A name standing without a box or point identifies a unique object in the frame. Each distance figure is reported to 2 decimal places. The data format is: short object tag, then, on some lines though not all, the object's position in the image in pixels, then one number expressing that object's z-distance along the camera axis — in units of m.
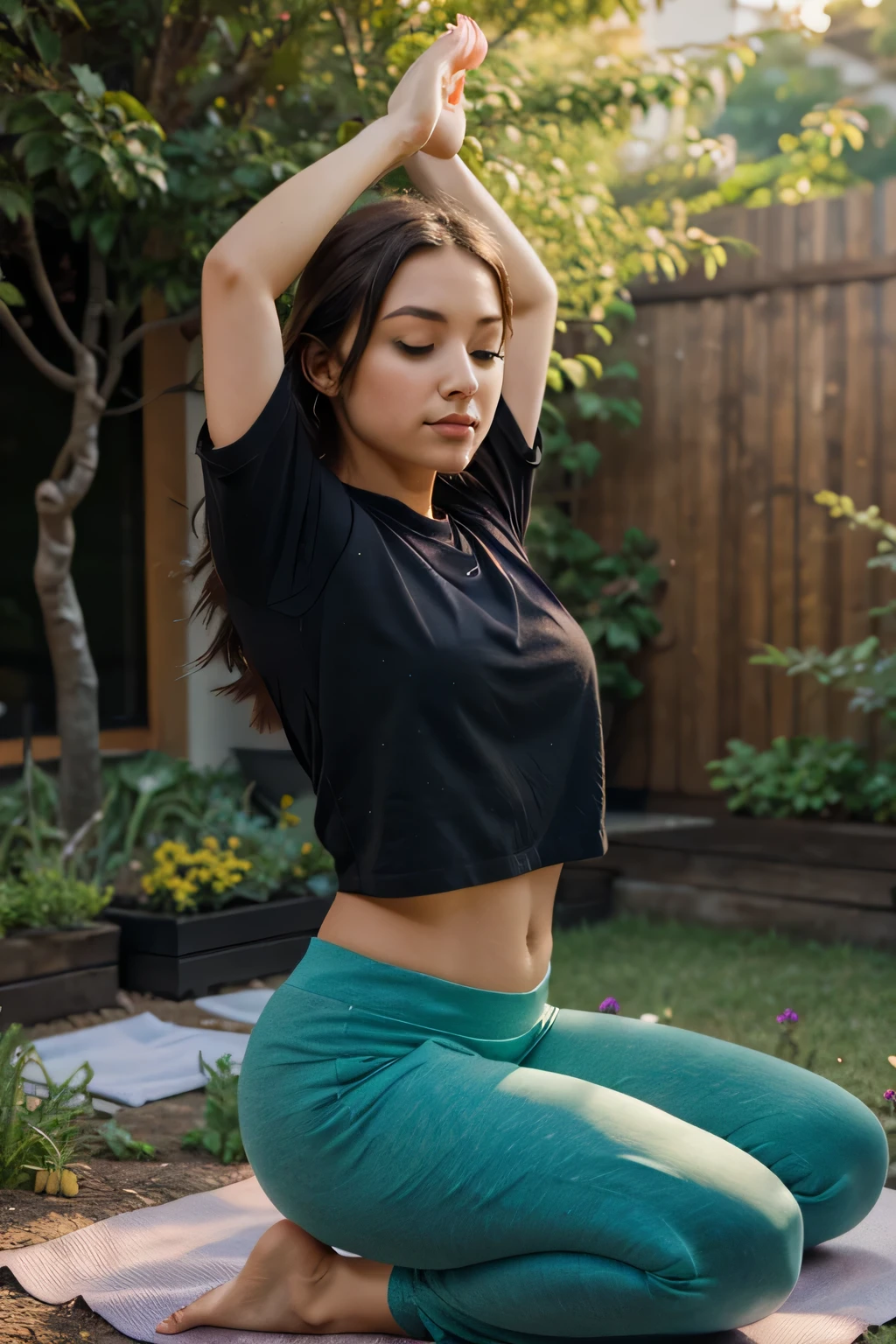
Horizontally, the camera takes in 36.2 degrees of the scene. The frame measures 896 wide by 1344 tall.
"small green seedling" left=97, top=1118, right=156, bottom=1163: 2.68
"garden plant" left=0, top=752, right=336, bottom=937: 3.70
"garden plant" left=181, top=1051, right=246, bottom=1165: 2.67
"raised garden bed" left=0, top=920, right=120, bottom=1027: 3.46
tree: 3.44
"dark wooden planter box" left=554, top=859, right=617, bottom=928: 4.88
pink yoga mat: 1.84
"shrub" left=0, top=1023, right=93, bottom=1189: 2.47
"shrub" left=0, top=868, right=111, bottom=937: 3.56
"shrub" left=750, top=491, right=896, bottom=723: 4.79
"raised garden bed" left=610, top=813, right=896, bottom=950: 4.55
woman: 1.52
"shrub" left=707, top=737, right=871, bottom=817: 4.84
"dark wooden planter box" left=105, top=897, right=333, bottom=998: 3.79
